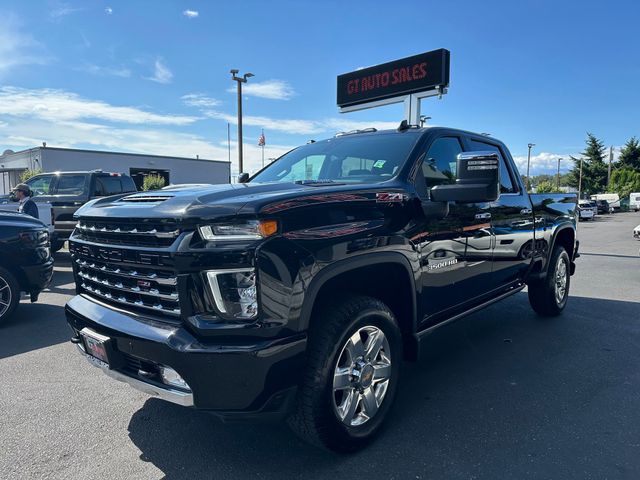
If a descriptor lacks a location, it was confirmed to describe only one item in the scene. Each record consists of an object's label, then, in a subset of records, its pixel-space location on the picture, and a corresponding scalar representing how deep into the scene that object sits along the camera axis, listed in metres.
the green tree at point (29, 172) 26.09
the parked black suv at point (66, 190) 10.75
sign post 13.46
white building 29.88
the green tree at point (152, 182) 26.24
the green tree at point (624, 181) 55.00
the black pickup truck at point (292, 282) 2.14
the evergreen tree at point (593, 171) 58.81
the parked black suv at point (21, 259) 5.34
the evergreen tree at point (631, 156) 58.81
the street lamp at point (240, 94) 18.78
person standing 8.09
